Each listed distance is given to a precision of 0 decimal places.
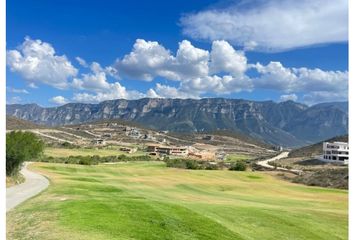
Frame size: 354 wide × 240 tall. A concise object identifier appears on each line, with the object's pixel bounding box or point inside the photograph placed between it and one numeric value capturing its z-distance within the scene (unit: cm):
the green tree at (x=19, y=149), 4475
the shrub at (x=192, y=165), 9631
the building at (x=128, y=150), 16514
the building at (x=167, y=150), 18438
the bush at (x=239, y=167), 9588
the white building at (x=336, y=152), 13026
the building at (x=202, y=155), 16190
